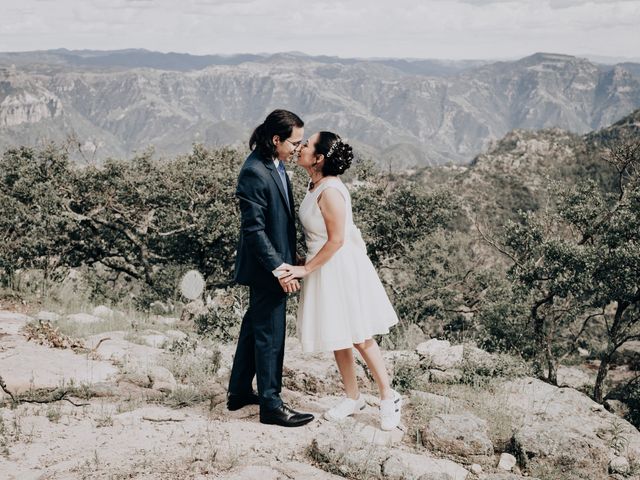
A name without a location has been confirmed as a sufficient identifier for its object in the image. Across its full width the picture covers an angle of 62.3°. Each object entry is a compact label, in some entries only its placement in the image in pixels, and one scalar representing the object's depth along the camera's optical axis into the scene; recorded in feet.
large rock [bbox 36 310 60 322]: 27.35
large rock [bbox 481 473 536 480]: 14.01
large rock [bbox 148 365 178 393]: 19.31
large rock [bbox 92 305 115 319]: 32.53
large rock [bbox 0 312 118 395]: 18.38
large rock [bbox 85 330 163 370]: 21.91
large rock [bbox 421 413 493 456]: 16.53
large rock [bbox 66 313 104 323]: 28.96
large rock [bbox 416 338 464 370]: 24.41
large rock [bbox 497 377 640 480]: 16.11
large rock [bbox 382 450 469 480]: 13.97
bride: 15.52
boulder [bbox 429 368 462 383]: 23.20
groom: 15.16
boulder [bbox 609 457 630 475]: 16.44
